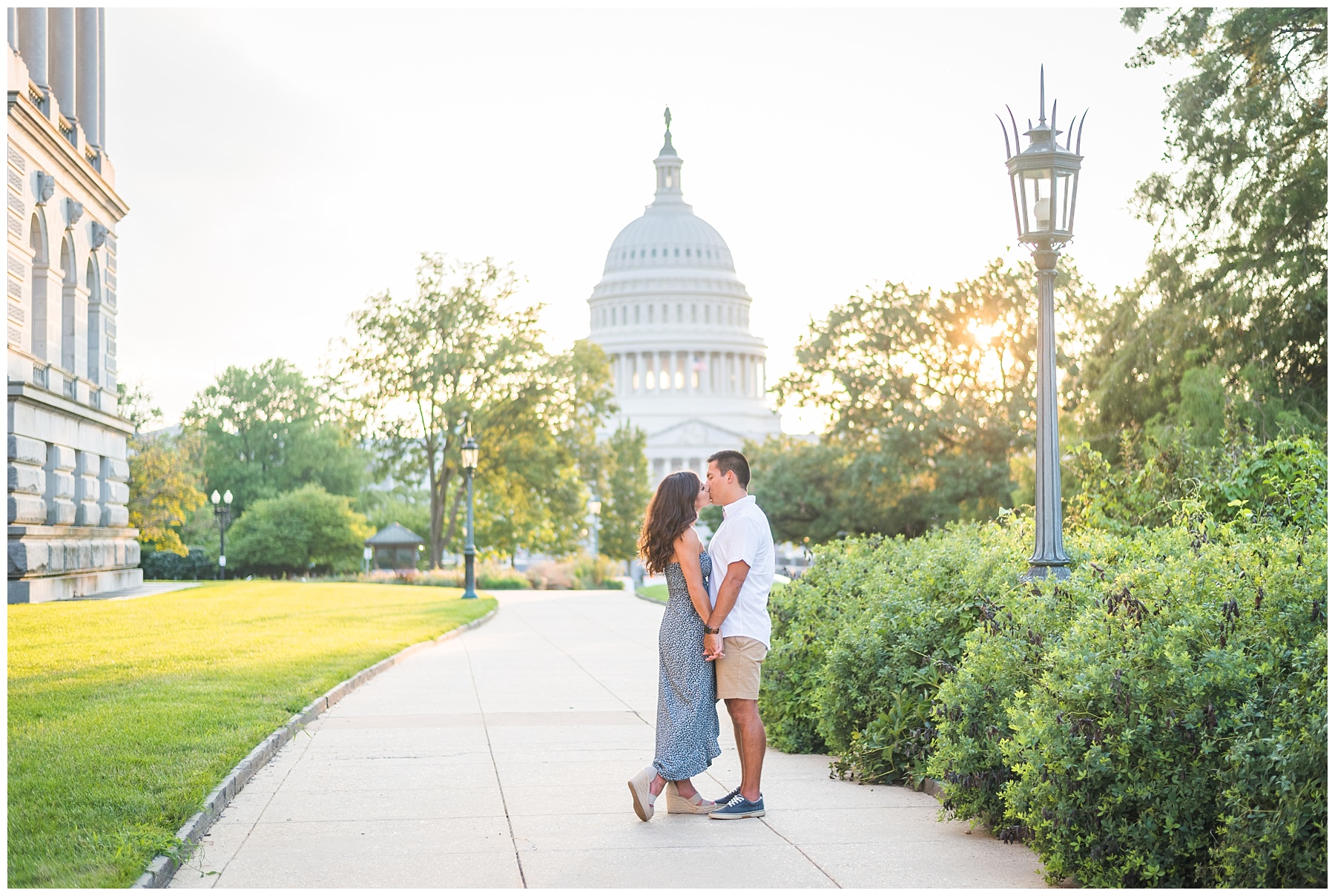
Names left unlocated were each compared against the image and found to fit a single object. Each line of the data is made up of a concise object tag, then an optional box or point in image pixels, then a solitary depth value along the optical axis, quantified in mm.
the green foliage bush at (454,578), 43906
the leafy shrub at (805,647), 9484
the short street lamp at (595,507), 56869
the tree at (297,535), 61375
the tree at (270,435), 79750
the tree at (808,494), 45906
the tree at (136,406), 73812
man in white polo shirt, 6980
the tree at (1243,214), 20641
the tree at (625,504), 68062
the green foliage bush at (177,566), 56719
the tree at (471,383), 47750
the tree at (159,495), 47688
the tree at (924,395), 41906
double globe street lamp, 54156
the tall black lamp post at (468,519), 33219
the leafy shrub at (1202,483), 11180
